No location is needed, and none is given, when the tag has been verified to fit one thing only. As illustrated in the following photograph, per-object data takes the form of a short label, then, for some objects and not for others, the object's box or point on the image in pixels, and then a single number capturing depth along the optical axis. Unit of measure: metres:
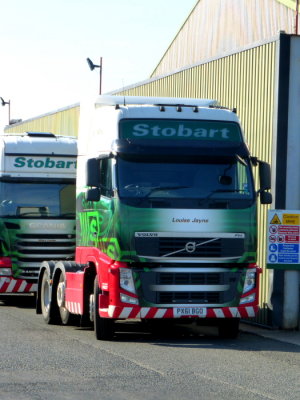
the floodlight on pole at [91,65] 32.12
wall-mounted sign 17.11
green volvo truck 14.35
